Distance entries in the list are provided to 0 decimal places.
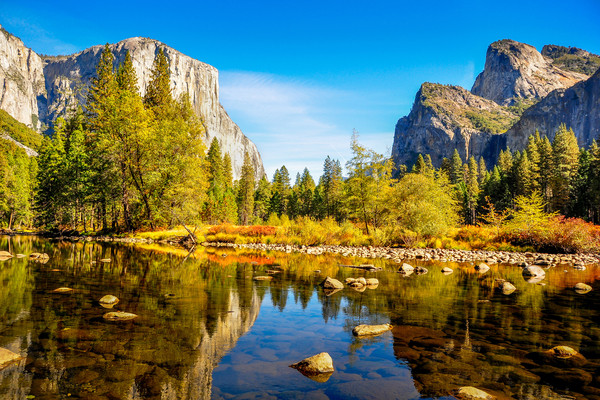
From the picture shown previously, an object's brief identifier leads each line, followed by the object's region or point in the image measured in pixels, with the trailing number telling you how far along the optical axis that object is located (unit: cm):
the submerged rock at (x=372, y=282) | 1125
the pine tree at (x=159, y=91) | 4269
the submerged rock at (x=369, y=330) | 633
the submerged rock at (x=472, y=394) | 386
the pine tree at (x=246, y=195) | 6650
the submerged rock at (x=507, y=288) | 1067
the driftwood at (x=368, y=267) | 1521
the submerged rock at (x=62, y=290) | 855
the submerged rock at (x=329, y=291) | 999
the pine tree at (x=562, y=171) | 5419
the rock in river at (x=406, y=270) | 1432
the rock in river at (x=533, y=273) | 1406
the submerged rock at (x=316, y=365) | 471
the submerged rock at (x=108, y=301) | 745
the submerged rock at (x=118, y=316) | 639
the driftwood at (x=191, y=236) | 2895
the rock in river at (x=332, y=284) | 1066
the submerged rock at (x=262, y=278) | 1189
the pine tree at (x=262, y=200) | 7825
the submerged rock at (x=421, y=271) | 1452
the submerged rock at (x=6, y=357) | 422
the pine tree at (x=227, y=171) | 7153
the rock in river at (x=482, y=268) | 1559
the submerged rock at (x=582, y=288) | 1092
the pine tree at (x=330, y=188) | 6682
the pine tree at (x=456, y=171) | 8569
